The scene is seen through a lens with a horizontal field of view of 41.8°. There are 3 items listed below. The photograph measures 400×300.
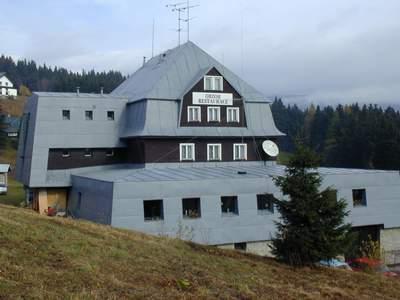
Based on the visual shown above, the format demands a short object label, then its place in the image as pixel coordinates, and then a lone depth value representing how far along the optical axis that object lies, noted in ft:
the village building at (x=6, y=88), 495.41
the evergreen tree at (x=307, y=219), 49.39
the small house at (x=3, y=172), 179.01
